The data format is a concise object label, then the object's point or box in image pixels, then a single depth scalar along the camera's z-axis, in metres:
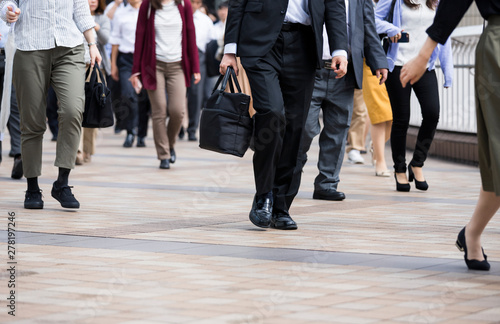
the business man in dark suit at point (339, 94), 14.40
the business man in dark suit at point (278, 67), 10.83
